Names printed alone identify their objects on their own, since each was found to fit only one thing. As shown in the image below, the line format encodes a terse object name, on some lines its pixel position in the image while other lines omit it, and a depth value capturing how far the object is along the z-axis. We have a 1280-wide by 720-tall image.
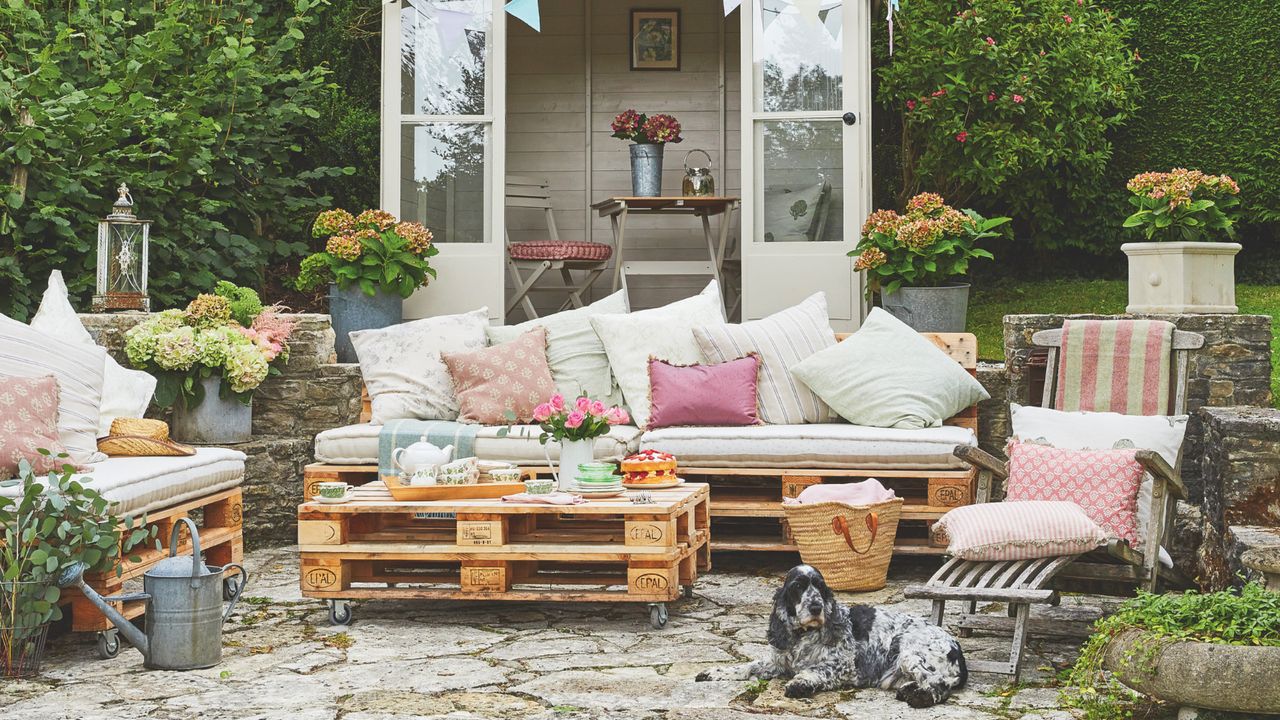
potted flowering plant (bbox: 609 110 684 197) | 7.97
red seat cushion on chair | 7.47
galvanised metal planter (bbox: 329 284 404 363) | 6.57
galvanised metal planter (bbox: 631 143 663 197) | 7.96
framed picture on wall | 8.99
